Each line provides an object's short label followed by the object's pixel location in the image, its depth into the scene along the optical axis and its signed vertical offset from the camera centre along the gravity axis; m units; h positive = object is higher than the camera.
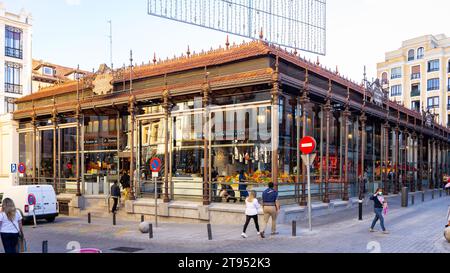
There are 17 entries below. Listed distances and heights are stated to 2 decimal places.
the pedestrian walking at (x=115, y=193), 22.06 -2.39
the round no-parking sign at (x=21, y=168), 25.53 -1.29
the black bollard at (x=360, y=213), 18.16 -2.85
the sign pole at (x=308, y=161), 15.24 -0.55
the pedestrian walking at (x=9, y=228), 9.66 -1.81
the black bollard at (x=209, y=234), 14.31 -2.92
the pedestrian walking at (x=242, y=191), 18.56 -1.96
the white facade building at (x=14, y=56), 46.28 +9.87
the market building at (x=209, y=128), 19.09 +0.98
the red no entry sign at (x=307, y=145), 15.16 +0.03
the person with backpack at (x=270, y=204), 14.69 -1.97
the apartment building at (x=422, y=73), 73.12 +13.17
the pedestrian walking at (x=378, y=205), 15.07 -2.08
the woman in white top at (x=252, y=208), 14.77 -2.11
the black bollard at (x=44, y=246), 10.32 -2.37
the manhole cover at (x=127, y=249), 13.13 -3.17
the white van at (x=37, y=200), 20.39 -2.58
